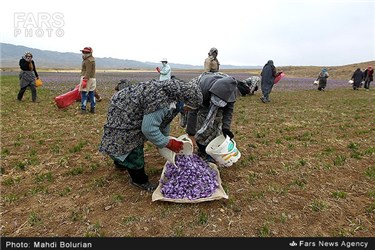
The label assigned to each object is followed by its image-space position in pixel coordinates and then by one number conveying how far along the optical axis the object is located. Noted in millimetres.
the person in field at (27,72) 10953
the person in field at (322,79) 19984
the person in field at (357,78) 21297
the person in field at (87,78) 9227
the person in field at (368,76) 22145
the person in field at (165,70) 11789
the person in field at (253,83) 16538
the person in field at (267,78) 13672
